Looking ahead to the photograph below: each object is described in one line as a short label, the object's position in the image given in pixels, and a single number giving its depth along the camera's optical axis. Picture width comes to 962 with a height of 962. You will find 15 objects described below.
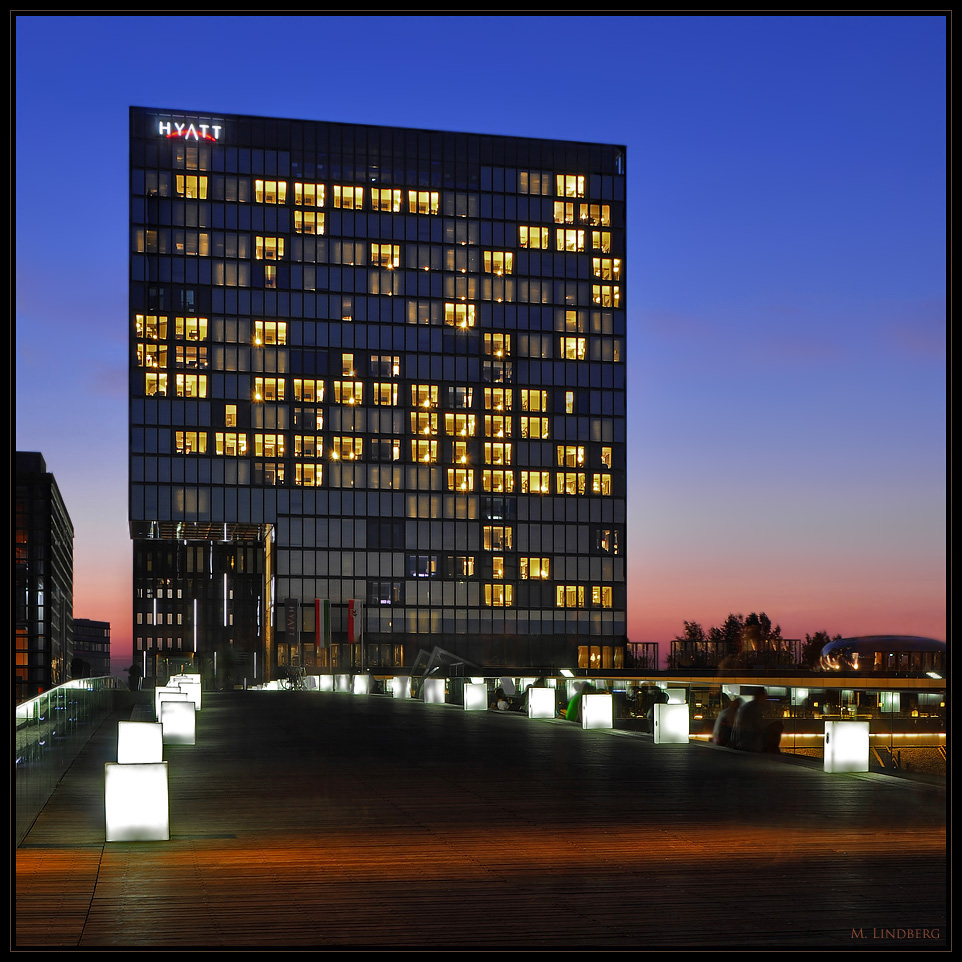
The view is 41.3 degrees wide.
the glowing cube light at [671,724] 22.89
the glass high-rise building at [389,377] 126.62
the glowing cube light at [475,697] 35.19
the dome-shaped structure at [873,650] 129.38
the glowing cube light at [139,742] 14.45
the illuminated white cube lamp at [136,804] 11.81
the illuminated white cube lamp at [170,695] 28.11
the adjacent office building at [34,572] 192.38
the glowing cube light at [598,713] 27.02
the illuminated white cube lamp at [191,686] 34.89
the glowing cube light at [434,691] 40.22
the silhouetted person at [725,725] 22.66
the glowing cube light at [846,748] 17.89
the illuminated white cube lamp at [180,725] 23.22
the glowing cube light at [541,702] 30.91
